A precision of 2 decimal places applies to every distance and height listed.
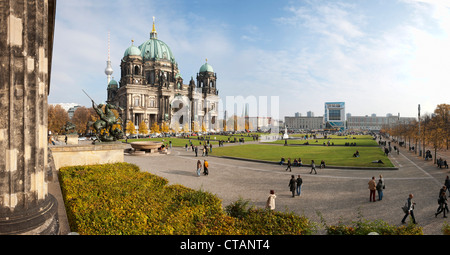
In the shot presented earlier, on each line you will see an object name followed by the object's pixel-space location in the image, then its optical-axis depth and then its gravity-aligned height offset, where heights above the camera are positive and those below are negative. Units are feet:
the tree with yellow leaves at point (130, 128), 256.52 -2.77
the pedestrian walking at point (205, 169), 60.83 -11.56
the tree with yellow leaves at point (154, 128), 281.33 -2.97
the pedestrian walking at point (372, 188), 39.54 -10.62
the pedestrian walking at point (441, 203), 32.71 -10.98
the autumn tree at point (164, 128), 289.74 -2.86
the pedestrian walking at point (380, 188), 40.37 -10.83
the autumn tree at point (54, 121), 216.23 +4.02
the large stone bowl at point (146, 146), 102.53 -9.17
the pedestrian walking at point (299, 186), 42.30 -11.16
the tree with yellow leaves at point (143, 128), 262.16 -3.29
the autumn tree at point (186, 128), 309.63 -2.92
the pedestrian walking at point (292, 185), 41.81 -10.81
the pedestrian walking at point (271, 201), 33.78 -11.08
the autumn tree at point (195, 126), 322.14 -0.14
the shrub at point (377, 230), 18.04 -8.32
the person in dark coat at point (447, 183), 42.45 -10.47
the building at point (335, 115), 562.25 +29.21
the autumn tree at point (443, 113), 124.53 +8.09
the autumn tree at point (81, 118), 260.60 +9.51
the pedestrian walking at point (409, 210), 30.37 -11.07
